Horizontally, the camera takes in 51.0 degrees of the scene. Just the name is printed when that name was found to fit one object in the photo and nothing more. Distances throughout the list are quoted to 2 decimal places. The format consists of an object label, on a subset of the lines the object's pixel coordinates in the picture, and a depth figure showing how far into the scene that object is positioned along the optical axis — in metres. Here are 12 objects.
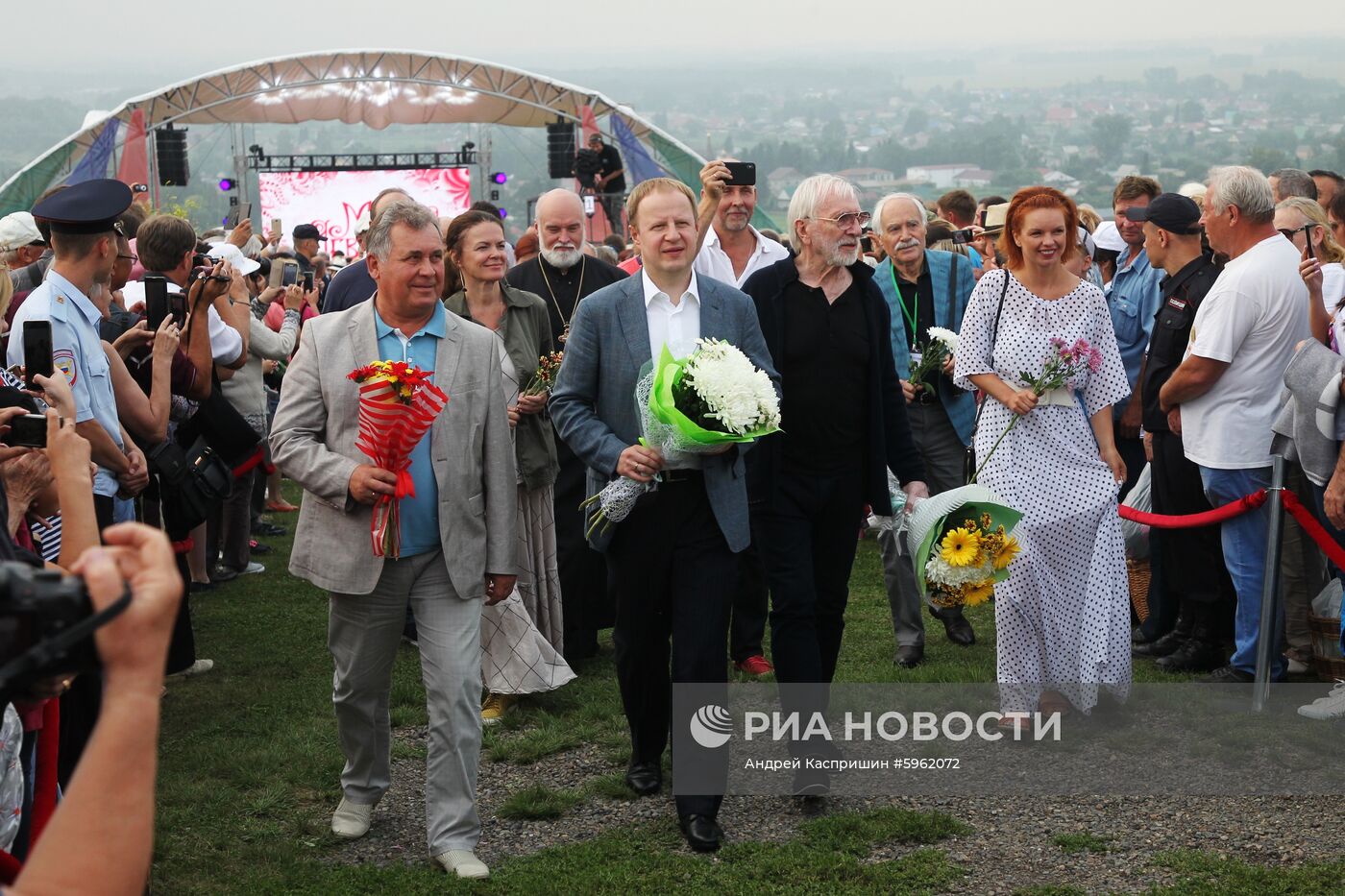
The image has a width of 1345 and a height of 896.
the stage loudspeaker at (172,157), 36.78
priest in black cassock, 7.04
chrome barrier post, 6.21
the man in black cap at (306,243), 15.73
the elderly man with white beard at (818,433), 5.36
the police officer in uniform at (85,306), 5.07
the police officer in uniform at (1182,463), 7.00
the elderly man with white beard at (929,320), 7.49
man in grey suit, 4.77
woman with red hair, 6.14
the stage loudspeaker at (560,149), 39.53
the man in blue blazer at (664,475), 5.05
